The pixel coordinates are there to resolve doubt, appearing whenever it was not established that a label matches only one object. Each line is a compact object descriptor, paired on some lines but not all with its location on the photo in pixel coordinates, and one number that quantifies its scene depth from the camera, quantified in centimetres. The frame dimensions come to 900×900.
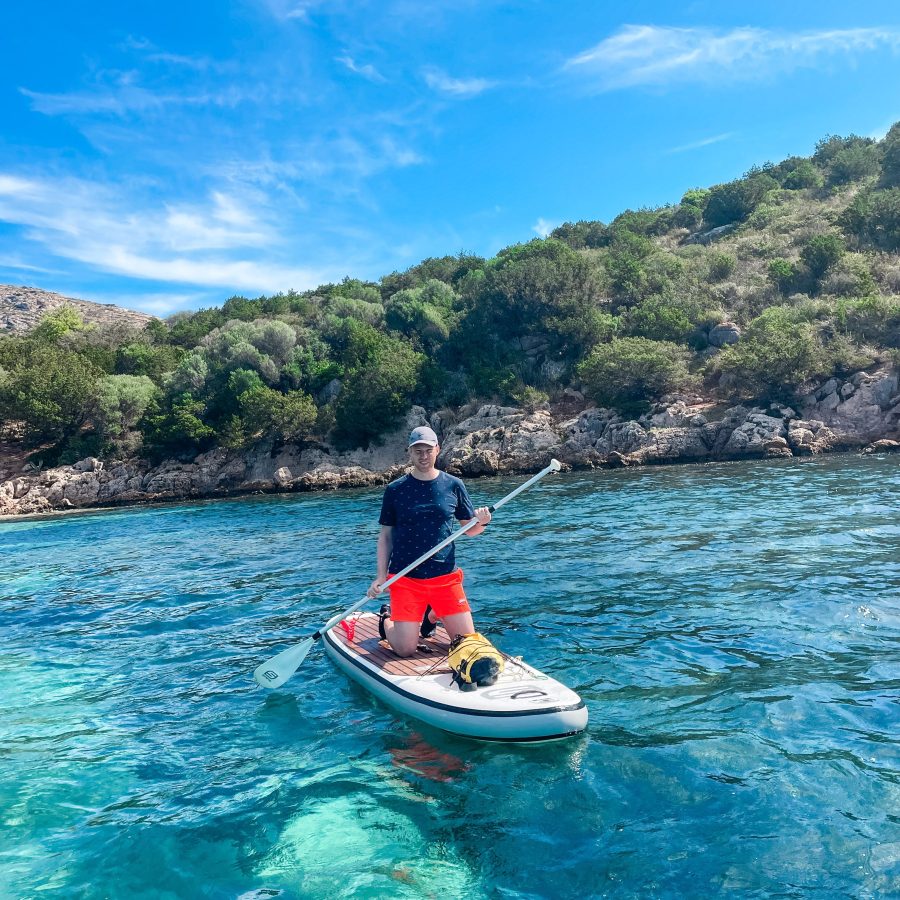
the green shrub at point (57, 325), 5184
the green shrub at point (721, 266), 4250
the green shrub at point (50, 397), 3678
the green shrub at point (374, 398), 3569
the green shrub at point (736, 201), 5766
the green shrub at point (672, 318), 3581
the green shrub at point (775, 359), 2856
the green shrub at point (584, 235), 5472
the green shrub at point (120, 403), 3759
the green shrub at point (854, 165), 5594
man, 704
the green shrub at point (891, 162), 4934
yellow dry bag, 619
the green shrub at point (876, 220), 3928
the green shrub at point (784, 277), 3841
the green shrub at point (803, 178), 5792
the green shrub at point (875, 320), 2967
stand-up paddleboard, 567
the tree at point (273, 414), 3572
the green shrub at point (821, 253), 3741
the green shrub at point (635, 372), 3173
